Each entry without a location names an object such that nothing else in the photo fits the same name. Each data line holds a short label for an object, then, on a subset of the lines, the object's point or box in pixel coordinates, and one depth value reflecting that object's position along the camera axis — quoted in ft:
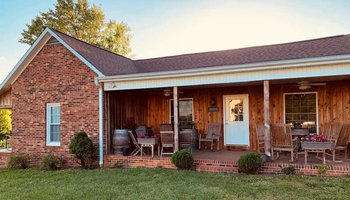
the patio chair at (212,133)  32.82
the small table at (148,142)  28.04
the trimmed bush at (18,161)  31.32
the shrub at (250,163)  21.94
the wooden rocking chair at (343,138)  23.56
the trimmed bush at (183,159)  24.59
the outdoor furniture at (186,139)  28.12
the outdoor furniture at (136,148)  29.10
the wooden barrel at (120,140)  28.89
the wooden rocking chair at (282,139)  23.58
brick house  29.07
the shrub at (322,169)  20.76
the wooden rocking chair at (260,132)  28.86
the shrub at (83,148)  27.71
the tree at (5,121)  63.62
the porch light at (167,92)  34.18
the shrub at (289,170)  21.63
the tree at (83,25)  77.96
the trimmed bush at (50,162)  29.14
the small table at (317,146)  21.76
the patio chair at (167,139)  27.48
